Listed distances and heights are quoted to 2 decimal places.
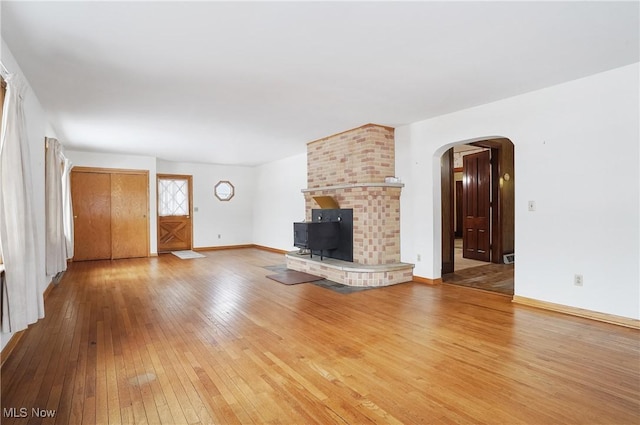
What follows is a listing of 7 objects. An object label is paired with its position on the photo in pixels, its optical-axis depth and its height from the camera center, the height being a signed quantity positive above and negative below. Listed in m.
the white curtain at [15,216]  2.41 -0.02
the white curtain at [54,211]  4.44 +0.03
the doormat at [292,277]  5.23 -1.12
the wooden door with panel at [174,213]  8.94 -0.04
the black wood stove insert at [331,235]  5.59 -0.44
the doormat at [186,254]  7.94 -1.08
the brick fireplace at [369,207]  5.05 +0.02
